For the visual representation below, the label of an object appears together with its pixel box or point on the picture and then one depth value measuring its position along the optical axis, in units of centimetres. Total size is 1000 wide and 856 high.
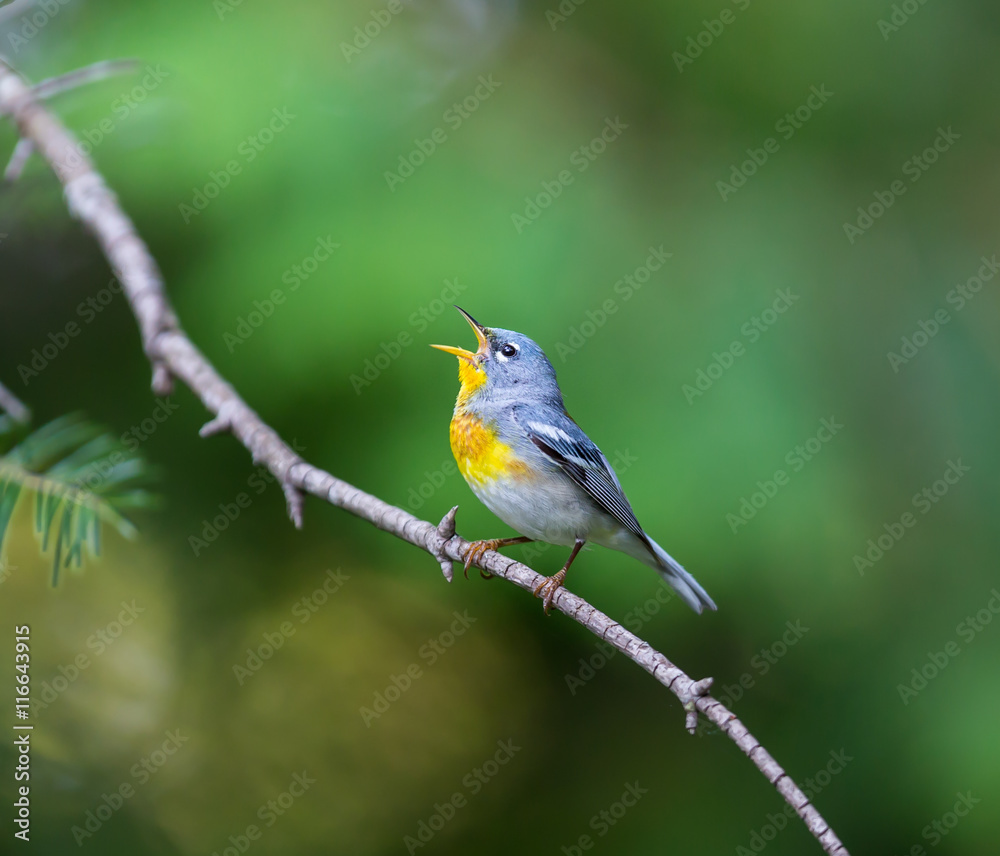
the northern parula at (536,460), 470
